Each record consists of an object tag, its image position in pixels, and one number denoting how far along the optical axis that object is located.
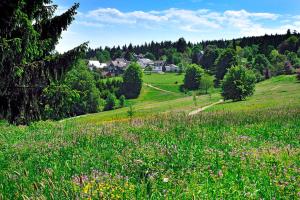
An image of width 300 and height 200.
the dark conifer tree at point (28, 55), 17.28
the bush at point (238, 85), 79.56
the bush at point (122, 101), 120.25
